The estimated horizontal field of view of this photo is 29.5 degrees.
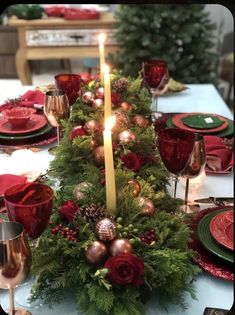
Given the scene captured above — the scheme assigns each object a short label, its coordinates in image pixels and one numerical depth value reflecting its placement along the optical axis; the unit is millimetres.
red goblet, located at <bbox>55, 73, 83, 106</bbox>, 1280
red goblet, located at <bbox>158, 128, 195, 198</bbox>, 840
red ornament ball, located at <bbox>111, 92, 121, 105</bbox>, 1220
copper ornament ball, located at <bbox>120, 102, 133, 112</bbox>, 1188
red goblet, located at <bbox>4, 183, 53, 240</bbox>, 648
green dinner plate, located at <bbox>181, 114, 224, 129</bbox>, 1330
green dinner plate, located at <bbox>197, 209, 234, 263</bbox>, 707
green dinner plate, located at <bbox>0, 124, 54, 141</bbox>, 1225
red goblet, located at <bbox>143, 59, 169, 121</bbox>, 1462
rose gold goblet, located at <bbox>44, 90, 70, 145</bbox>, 1125
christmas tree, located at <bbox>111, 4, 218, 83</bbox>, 2963
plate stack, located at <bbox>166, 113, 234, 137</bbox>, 1312
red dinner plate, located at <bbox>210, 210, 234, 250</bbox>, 732
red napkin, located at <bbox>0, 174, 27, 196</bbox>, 952
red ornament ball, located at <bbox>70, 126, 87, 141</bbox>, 988
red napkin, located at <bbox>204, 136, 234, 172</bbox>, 1085
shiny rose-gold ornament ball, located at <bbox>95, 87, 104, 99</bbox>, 1233
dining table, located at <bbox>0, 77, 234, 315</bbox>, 647
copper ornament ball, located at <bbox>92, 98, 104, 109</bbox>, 1165
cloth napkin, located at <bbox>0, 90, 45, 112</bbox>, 1437
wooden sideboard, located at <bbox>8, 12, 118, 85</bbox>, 3461
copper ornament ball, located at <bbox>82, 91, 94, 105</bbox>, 1235
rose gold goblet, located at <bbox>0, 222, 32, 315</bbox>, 551
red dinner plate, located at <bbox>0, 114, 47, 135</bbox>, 1241
